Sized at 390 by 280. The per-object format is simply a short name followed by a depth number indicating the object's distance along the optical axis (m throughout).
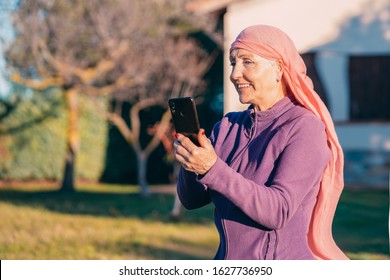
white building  12.58
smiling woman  2.11
